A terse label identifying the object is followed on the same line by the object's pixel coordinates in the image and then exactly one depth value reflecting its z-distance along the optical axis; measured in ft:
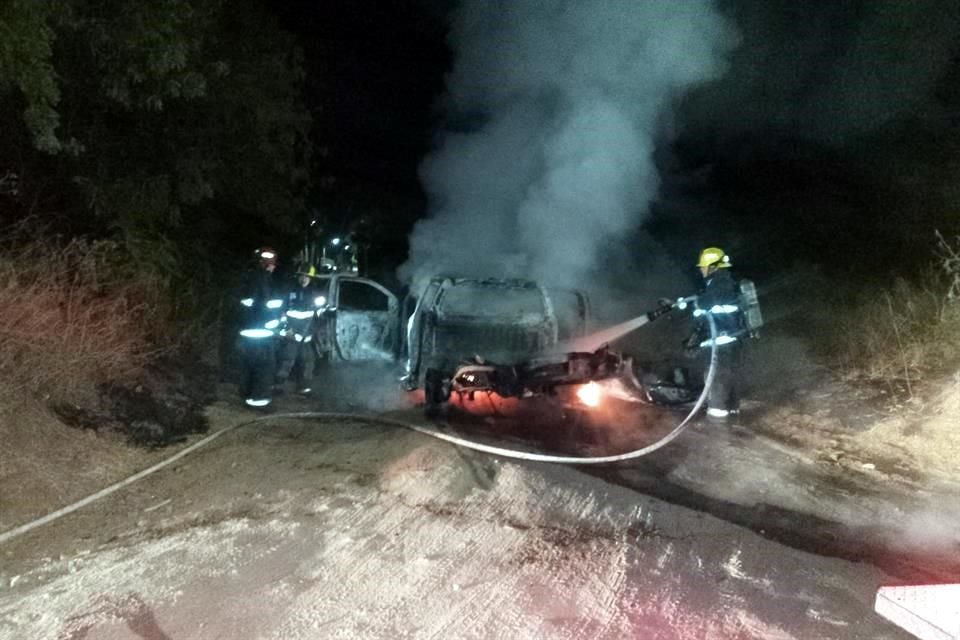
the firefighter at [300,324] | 30.73
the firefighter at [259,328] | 28.12
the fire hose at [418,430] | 16.49
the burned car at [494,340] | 26.50
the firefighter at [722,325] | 26.71
